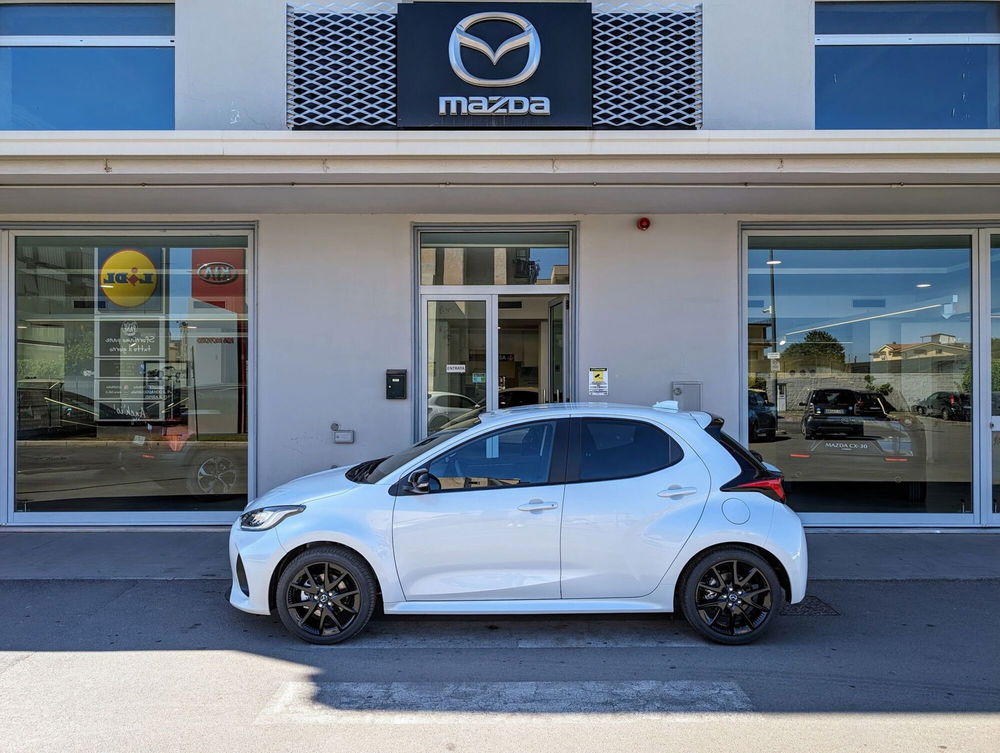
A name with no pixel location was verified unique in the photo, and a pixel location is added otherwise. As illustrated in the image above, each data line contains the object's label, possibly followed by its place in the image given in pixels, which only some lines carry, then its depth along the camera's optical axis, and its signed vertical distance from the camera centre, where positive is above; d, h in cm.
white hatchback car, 454 -110
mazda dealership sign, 666 +308
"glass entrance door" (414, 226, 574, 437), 816 +91
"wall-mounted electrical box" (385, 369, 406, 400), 782 -5
